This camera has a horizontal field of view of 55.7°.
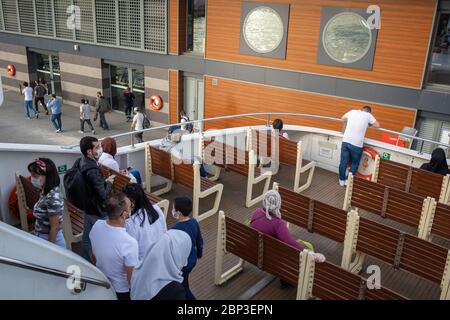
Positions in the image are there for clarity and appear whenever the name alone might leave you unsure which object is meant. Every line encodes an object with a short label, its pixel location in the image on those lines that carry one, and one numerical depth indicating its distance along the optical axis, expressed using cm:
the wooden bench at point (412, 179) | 611
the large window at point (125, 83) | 1769
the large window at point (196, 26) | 1502
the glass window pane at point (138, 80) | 1750
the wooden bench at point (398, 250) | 407
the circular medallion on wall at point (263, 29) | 1291
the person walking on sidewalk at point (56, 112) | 1573
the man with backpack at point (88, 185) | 426
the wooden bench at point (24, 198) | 527
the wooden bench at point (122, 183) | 537
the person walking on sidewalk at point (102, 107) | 1633
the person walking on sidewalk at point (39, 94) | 1838
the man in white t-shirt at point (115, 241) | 336
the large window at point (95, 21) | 1602
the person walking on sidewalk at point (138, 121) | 1390
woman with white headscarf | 321
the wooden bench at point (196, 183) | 619
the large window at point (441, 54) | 1037
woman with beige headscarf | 430
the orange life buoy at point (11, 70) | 2206
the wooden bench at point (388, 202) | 525
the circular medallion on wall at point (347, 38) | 1141
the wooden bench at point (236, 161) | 682
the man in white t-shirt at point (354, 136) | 747
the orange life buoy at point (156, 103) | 1678
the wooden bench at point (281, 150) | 741
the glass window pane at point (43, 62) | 2119
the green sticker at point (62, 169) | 607
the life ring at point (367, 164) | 781
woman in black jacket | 654
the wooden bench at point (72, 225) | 516
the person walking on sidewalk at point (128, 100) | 1762
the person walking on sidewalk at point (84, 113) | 1586
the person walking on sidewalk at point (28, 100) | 1744
